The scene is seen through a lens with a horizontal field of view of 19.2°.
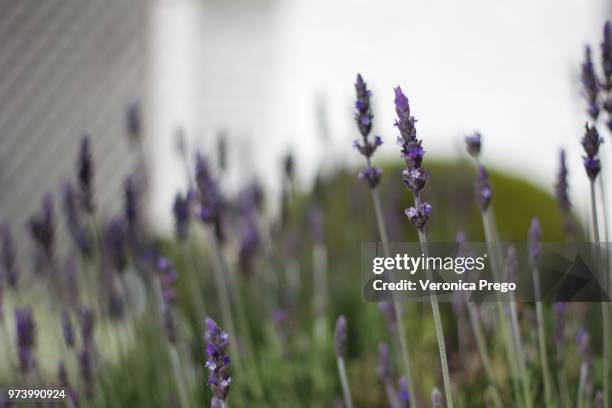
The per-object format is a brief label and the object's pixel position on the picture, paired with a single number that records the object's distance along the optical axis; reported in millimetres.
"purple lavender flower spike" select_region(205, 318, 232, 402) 669
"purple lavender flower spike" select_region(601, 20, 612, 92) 729
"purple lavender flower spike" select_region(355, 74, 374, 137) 703
